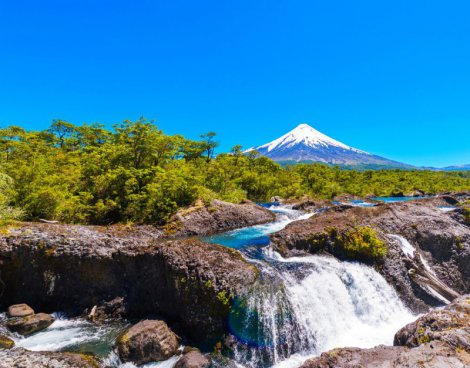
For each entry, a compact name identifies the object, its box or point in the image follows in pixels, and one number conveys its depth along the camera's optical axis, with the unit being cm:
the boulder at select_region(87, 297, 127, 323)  1141
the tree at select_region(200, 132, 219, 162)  5084
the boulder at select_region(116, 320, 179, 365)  892
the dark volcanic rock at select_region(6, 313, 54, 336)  1031
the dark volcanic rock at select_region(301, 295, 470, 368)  575
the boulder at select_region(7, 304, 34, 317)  1112
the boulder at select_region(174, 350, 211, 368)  841
